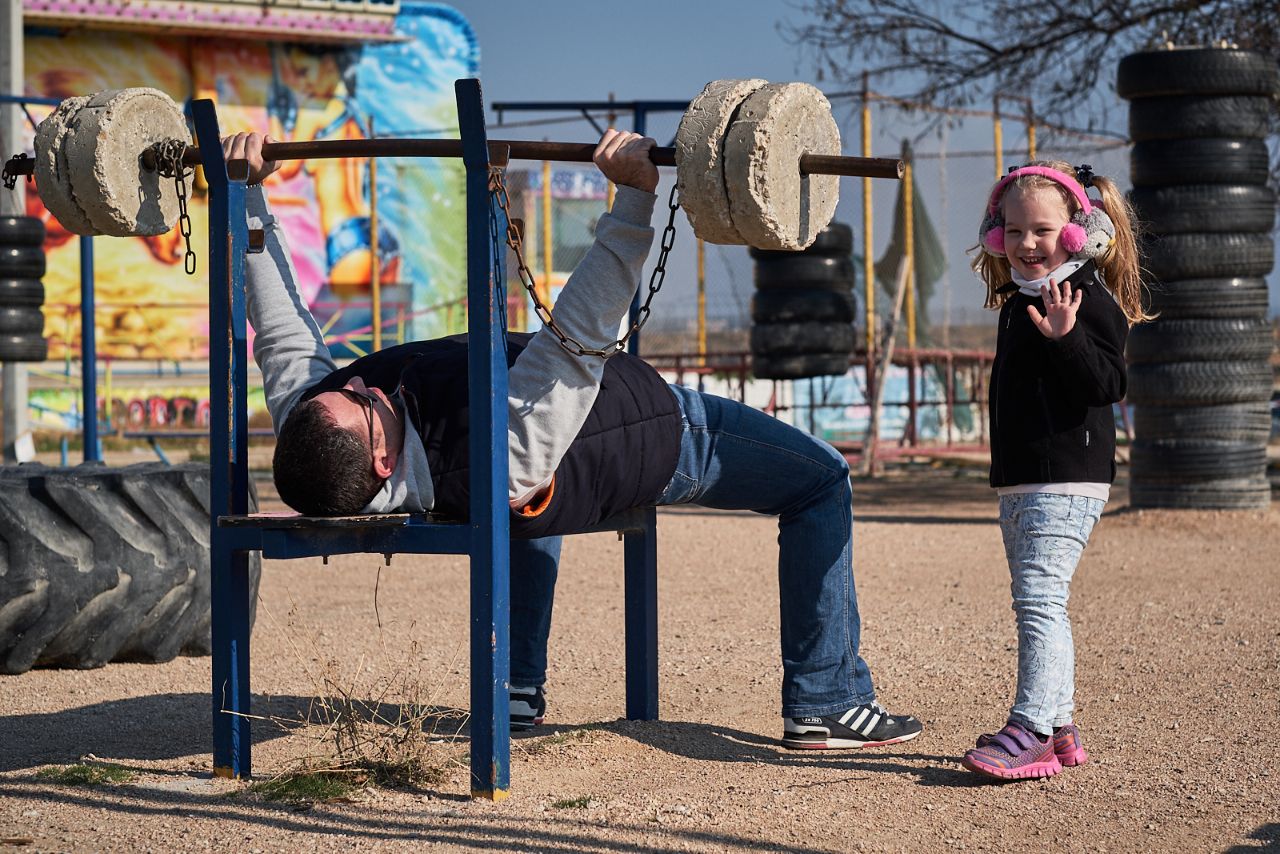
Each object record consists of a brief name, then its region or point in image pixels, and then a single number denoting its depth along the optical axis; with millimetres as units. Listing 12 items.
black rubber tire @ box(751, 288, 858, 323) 13000
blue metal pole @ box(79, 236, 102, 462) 9869
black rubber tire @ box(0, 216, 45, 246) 10148
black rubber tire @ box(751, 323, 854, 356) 13016
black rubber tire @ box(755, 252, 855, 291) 13000
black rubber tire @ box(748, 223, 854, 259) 13086
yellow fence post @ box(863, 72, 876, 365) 13461
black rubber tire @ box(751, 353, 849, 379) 13039
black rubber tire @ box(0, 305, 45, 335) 10344
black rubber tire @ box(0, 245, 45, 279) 10227
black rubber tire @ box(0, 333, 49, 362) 10375
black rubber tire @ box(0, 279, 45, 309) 10305
